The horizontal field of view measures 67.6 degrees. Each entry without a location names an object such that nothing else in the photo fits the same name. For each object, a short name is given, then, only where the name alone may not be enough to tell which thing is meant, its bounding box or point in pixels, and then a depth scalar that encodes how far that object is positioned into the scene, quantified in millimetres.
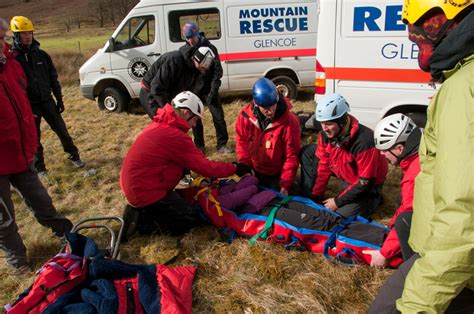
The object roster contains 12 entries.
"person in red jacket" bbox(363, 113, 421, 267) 2633
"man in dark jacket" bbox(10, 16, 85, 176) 4723
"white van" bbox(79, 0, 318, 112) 7469
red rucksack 2355
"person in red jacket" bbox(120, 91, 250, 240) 3363
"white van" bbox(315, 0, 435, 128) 4547
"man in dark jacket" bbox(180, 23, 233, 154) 5469
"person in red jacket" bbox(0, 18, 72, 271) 3043
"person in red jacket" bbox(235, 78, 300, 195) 3824
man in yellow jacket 1066
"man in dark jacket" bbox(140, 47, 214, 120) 4902
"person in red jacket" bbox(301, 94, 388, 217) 3484
